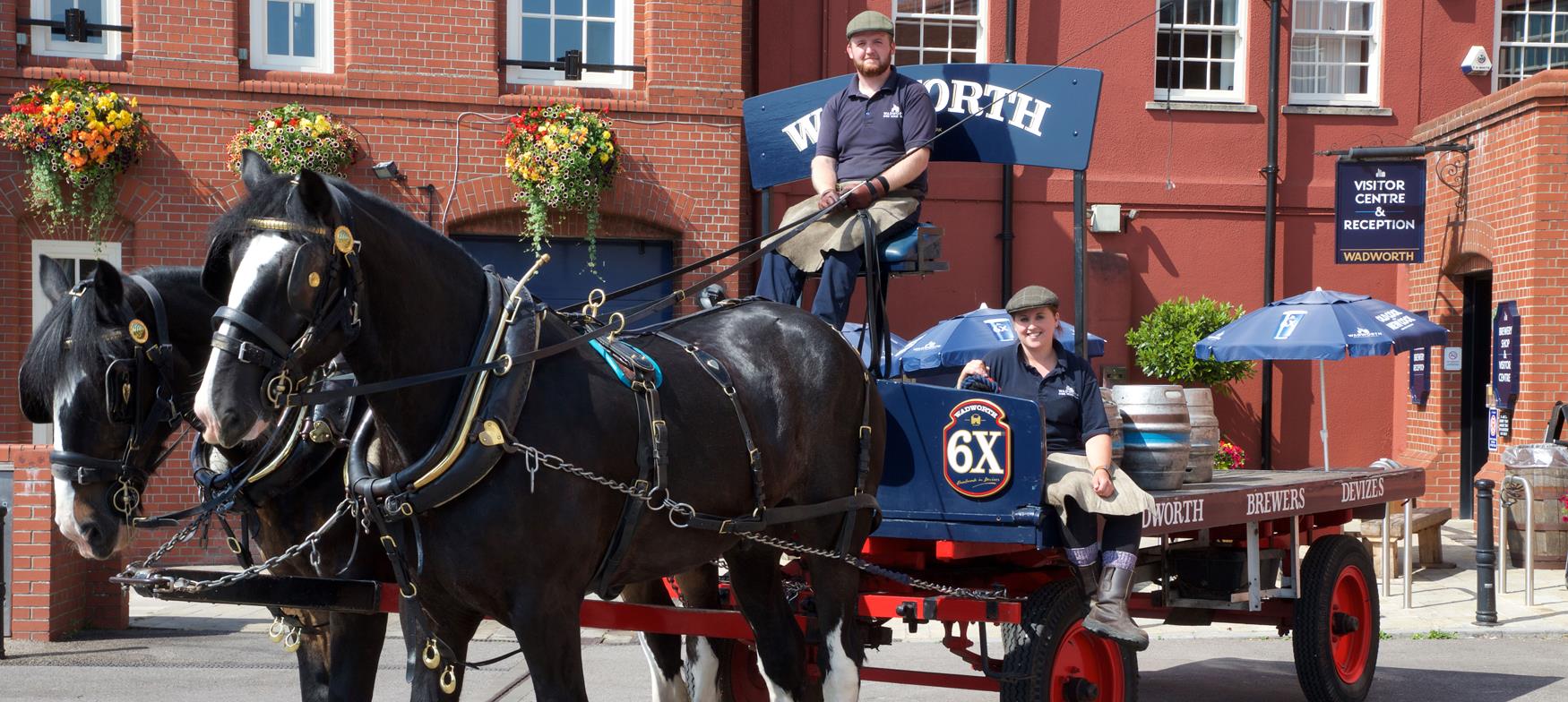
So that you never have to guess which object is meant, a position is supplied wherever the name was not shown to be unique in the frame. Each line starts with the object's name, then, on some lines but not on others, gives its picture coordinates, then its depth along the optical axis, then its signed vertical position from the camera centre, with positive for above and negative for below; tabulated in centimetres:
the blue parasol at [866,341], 1061 -84
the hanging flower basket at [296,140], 1234 +85
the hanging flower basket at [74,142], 1189 +78
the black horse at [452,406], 363 -50
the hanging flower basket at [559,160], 1286 +72
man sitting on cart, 611 +33
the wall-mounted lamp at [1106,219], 1540 +29
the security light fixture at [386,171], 1274 +61
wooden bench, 1238 -250
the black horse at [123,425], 469 -63
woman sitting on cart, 570 -89
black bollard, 1013 -224
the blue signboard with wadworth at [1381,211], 1477 +39
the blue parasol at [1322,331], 1111 -66
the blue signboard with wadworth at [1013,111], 654 +62
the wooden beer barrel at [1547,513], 1213 -224
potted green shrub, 1484 -98
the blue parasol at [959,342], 1162 -80
